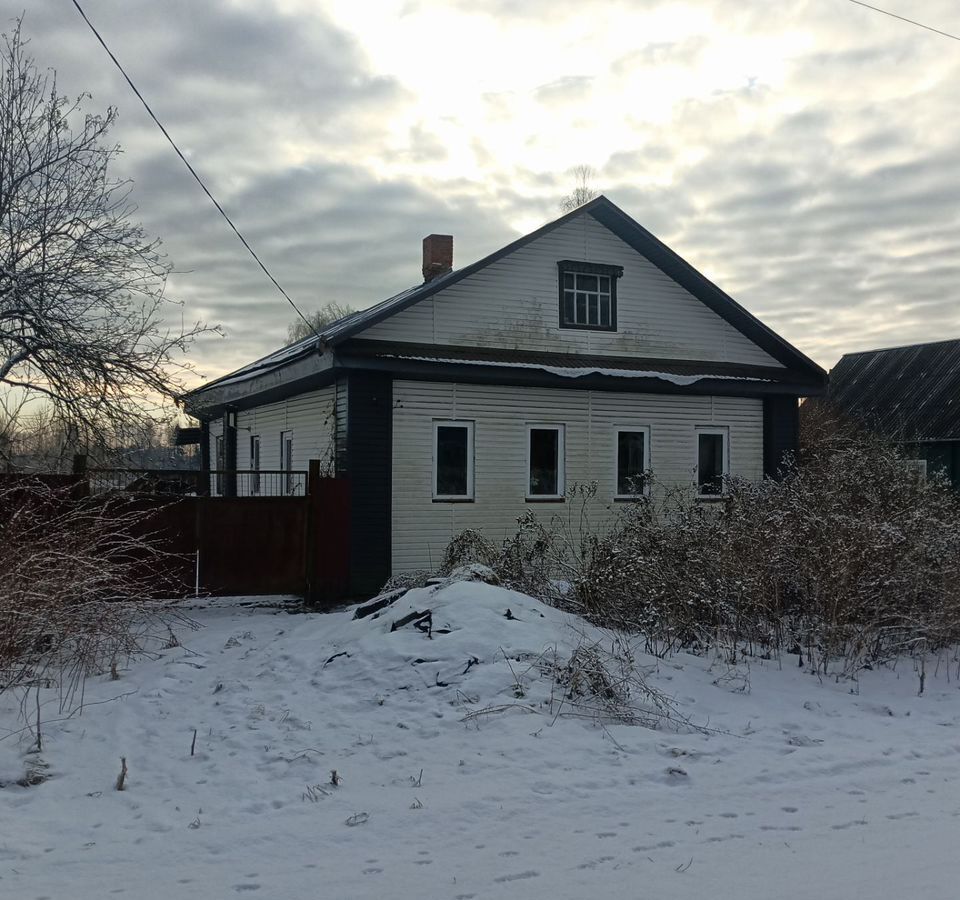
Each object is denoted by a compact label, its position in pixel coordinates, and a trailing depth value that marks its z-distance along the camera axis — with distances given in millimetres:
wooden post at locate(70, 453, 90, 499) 9578
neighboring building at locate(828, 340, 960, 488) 26469
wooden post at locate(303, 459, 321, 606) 11359
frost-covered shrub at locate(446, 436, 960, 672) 7992
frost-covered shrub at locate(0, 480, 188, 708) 6754
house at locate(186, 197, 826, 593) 13031
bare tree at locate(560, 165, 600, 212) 37731
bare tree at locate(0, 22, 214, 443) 10055
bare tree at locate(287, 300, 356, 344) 52209
